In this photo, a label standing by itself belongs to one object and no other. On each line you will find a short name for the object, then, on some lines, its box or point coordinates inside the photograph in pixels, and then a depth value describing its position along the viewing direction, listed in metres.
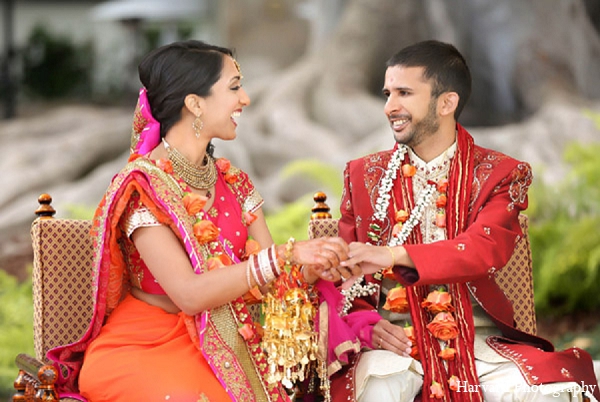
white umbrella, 17.50
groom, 6.32
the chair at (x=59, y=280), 7.10
